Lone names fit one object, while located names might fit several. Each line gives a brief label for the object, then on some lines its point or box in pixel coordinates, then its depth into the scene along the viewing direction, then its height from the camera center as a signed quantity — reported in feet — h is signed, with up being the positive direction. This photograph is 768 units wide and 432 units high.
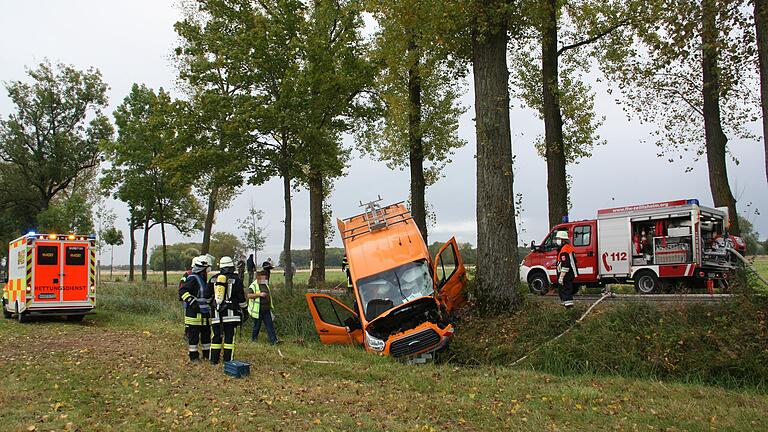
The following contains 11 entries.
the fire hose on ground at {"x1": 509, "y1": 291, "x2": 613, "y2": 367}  38.55 -5.00
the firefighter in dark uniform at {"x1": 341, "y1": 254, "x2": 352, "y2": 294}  47.93 -0.99
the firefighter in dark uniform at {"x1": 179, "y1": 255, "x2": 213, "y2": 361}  36.58 -2.43
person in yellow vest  47.94 -3.39
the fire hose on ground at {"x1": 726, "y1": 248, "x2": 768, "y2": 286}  37.58 -0.86
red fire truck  51.75 +0.88
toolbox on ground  31.94 -5.63
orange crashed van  39.42 -2.42
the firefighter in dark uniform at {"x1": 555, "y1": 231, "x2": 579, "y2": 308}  42.98 -1.05
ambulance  59.57 -0.78
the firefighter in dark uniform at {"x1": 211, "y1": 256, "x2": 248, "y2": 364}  35.81 -2.72
